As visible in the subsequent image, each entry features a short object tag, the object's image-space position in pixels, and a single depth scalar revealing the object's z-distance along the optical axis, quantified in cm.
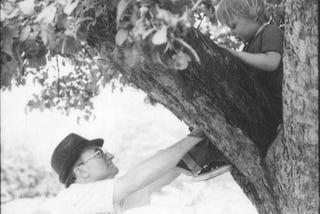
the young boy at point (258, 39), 321
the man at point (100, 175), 320
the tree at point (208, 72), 256
